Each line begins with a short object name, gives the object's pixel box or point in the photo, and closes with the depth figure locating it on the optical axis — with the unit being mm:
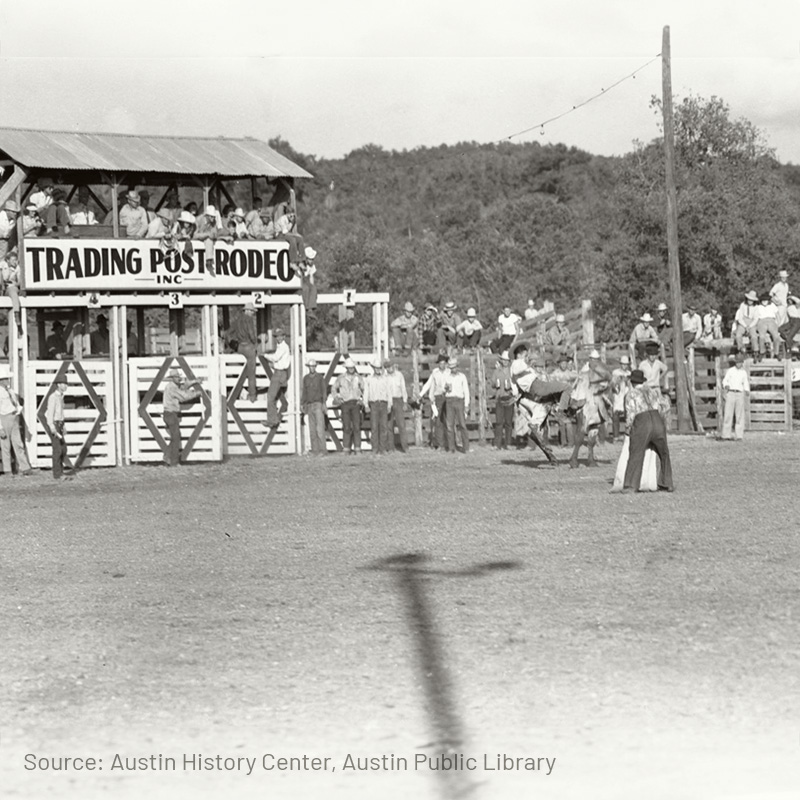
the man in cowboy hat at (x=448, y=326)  39125
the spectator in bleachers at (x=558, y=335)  40156
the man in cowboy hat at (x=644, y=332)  37500
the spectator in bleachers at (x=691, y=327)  37781
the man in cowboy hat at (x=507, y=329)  38716
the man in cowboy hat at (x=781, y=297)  37094
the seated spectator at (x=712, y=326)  39656
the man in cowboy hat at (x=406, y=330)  39031
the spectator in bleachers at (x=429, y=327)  40031
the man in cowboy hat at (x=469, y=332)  38844
